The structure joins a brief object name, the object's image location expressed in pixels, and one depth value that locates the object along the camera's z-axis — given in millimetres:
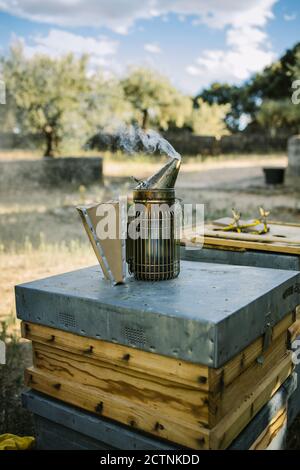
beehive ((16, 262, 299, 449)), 1798
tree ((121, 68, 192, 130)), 25875
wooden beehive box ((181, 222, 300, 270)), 2941
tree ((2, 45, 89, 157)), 14195
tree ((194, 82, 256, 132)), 42656
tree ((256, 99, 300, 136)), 26609
